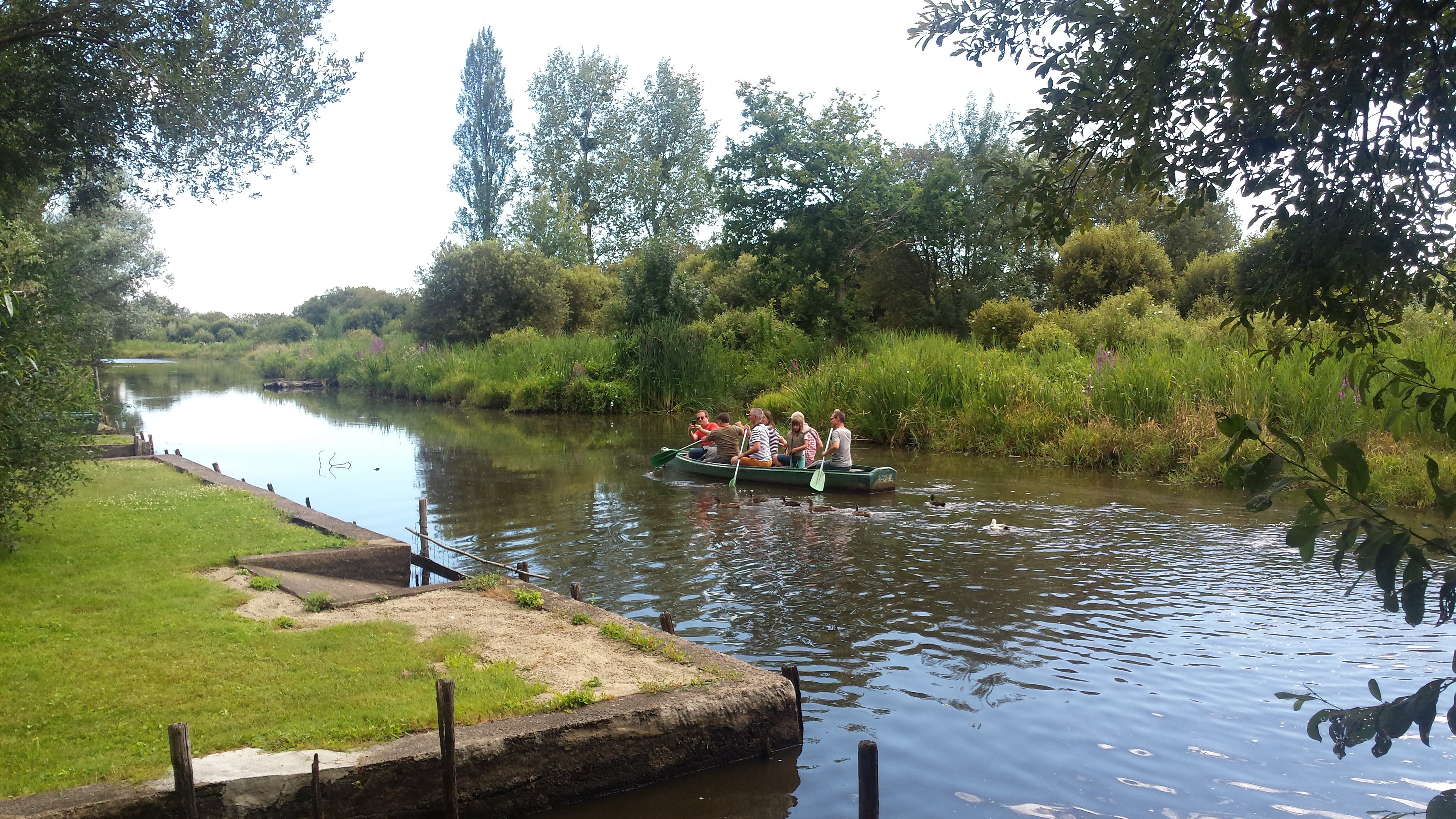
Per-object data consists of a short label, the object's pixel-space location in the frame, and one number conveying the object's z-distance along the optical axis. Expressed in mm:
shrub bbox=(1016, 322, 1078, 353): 22422
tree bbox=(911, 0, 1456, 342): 3076
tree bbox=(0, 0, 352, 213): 9523
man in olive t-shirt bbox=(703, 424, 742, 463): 17328
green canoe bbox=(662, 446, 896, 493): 14758
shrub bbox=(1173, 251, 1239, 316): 28594
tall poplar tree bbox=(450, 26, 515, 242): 53344
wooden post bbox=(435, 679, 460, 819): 4516
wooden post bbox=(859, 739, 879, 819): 4062
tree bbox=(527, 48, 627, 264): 55312
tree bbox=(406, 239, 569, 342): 40469
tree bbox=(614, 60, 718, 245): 54906
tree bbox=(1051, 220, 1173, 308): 29766
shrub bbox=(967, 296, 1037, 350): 26812
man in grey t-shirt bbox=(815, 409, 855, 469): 15680
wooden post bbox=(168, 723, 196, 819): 4227
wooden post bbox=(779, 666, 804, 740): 5891
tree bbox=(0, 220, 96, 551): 8078
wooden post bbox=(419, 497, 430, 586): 10609
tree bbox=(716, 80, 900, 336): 30828
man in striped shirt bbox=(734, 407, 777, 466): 16547
